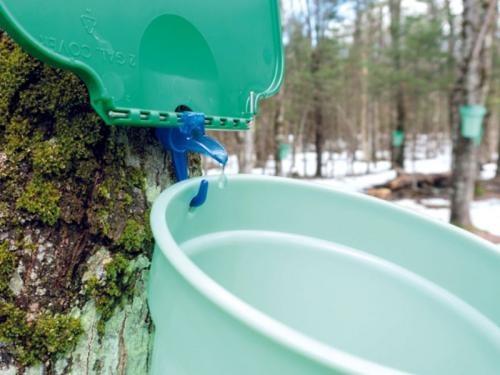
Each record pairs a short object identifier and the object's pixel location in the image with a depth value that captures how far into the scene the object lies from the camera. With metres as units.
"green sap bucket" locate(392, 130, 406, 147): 9.45
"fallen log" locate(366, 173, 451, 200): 7.73
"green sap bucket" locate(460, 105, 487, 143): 4.08
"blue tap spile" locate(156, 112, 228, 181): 0.48
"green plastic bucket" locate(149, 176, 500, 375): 0.52
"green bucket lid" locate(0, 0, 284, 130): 0.37
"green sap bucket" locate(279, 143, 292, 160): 8.21
